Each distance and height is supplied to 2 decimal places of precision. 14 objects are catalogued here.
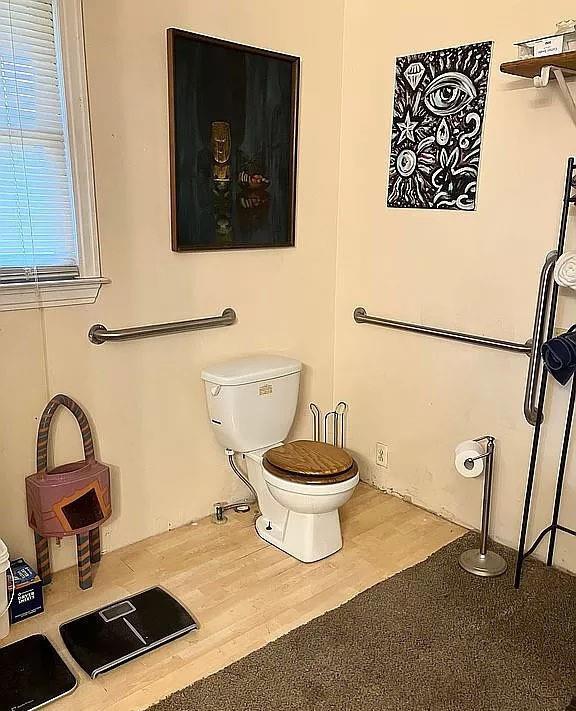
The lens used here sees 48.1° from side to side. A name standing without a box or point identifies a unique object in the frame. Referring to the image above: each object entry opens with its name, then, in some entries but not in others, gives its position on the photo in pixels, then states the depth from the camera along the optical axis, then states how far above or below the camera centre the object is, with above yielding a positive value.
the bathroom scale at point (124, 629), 1.93 -1.35
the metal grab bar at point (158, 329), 2.27 -0.49
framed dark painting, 2.35 +0.19
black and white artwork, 2.39 +0.26
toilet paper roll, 2.33 -0.93
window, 1.95 +0.10
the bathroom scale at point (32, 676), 1.76 -1.35
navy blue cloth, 2.02 -0.49
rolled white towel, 2.05 -0.23
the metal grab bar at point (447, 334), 2.40 -0.54
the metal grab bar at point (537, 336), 2.21 -0.47
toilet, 2.37 -0.98
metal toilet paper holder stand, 2.39 -1.33
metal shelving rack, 2.10 -0.83
